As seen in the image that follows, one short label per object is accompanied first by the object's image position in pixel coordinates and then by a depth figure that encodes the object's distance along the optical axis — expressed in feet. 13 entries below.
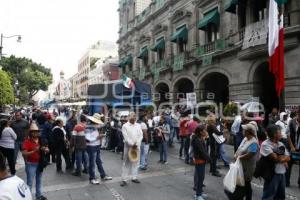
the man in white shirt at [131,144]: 19.41
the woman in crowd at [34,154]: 15.55
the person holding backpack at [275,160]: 12.98
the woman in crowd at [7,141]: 20.26
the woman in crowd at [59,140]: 23.11
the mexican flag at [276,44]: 23.65
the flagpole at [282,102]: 36.17
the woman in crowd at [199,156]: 15.75
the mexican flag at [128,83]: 43.90
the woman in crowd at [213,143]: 21.08
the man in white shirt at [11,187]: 6.06
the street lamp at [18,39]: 59.87
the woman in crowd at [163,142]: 25.11
